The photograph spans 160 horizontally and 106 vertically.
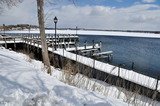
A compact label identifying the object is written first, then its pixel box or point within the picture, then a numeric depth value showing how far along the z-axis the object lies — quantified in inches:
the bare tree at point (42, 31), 223.8
